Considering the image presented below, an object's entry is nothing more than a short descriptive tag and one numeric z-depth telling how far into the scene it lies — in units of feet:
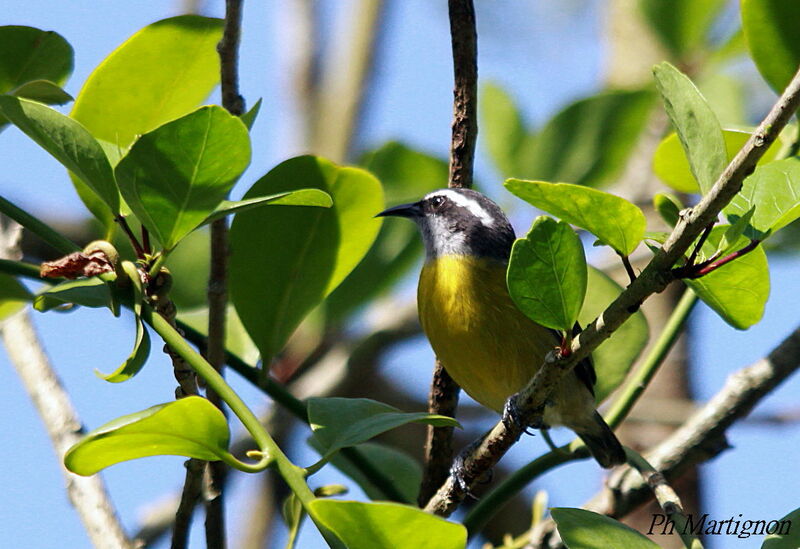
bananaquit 14.96
